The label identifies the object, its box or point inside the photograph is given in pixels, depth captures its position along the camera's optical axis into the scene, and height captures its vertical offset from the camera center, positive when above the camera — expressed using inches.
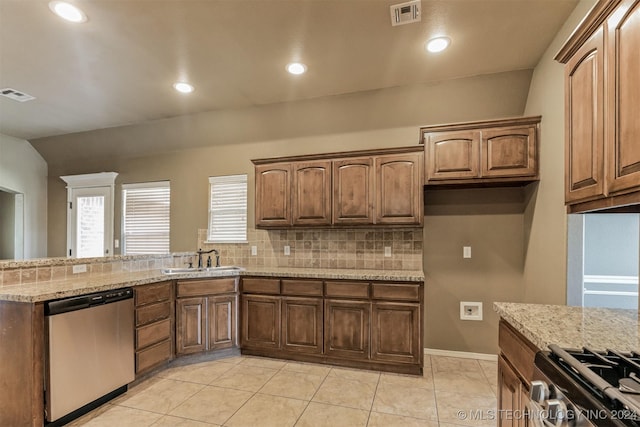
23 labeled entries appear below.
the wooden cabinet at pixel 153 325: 107.1 -40.5
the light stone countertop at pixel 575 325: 47.4 -19.9
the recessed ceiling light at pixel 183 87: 129.0 +55.8
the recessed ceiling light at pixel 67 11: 83.1 +57.7
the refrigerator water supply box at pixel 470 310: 130.9 -40.7
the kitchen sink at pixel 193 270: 133.5 -24.6
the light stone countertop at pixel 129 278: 82.2 -22.8
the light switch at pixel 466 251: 132.3 -15.3
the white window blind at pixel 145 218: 181.3 -1.1
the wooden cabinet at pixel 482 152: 110.2 +24.3
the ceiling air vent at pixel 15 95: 134.4 +55.5
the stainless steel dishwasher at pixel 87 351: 82.0 -40.2
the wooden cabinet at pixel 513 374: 52.7 -30.0
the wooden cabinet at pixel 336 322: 114.6 -42.4
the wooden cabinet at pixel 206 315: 124.0 -41.8
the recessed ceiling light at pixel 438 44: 97.4 +56.6
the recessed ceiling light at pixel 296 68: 112.8 +56.1
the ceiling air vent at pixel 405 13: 82.7 +57.2
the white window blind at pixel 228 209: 165.6 +4.1
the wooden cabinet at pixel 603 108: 45.8 +18.5
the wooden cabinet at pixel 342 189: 125.3 +11.9
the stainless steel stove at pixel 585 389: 30.6 -19.7
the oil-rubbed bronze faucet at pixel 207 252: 153.7 -20.5
